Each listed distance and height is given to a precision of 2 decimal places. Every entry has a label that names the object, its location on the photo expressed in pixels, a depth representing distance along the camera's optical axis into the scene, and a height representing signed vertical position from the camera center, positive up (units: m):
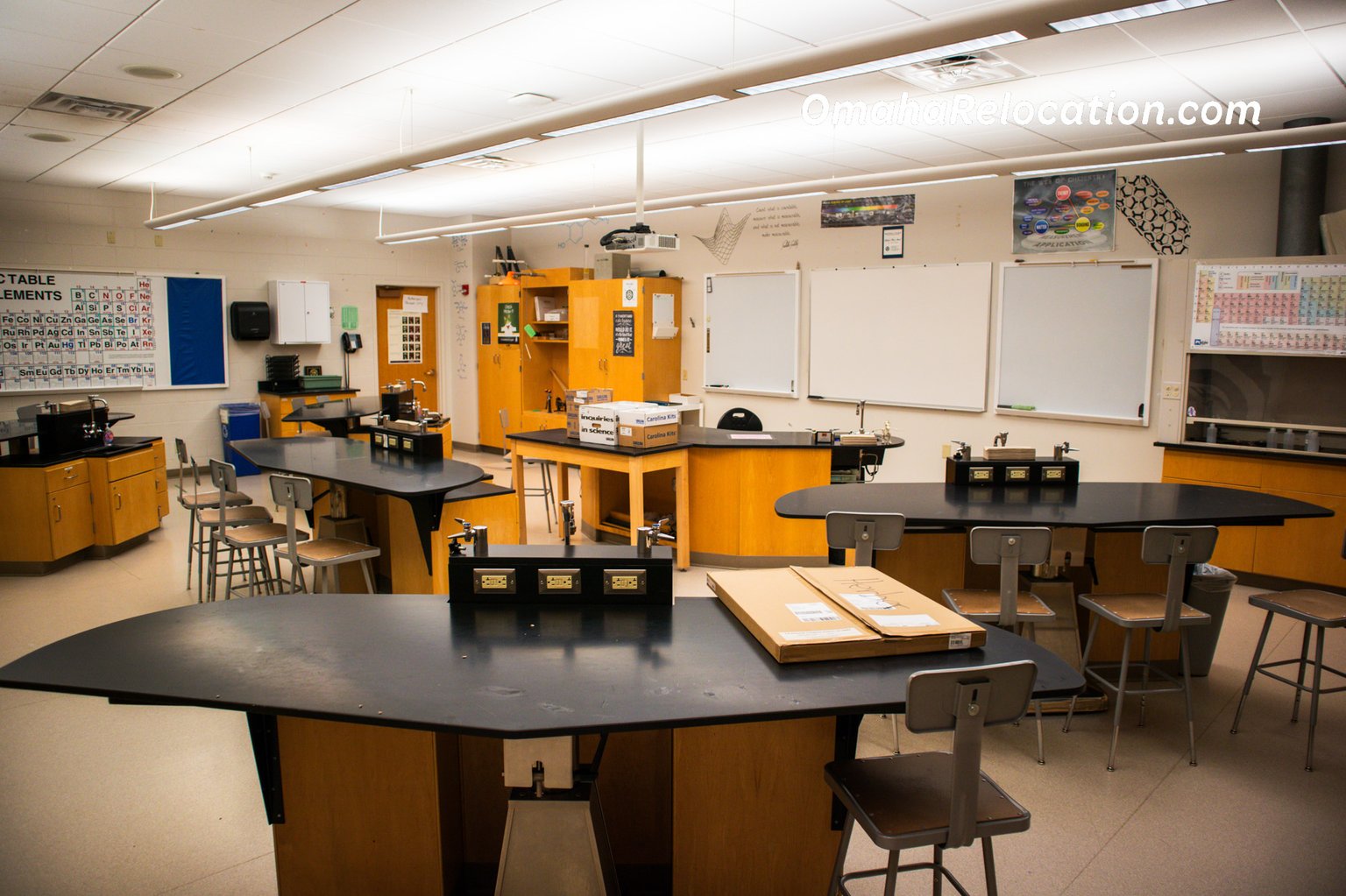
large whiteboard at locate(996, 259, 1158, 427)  6.38 +0.15
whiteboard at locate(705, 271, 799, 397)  8.49 +0.26
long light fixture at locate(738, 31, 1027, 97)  2.76 +1.06
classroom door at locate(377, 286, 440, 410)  11.08 +0.23
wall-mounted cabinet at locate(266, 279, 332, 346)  9.72 +0.49
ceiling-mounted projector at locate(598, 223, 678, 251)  5.37 +0.75
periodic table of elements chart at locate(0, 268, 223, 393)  8.29 +0.23
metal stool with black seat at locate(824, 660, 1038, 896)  1.83 -1.03
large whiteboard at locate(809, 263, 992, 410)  7.27 +0.22
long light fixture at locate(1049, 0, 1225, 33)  2.54 +1.06
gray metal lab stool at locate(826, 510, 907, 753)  3.35 -0.68
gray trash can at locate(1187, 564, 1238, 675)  3.98 -1.17
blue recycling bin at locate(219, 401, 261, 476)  9.36 -0.80
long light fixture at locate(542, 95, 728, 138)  3.59 +1.11
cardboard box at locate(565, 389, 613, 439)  6.17 -0.35
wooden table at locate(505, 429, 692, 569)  5.63 -0.72
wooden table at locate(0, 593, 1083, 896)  1.88 -0.76
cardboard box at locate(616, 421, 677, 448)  5.69 -0.54
